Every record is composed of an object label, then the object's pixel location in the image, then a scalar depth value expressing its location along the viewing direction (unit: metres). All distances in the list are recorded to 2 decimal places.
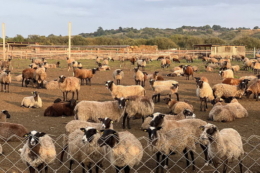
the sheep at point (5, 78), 18.03
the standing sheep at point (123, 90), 14.37
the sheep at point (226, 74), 22.11
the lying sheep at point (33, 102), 14.00
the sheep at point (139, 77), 20.25
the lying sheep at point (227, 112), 11.12
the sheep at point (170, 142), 6.63
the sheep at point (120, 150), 6.04
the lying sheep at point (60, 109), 12.32
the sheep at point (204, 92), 13.97
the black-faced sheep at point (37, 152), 6.00
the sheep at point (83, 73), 21.38
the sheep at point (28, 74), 20.22
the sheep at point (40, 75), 19.52
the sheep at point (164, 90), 15.37
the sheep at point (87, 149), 6.27
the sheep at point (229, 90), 14.67
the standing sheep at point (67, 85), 15.77
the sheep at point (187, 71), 23.85
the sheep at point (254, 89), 15.48
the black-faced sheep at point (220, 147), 6.17
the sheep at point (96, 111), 9.67
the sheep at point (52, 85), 19.22
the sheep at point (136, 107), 10.58
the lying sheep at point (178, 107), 12.20
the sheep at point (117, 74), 21.05
